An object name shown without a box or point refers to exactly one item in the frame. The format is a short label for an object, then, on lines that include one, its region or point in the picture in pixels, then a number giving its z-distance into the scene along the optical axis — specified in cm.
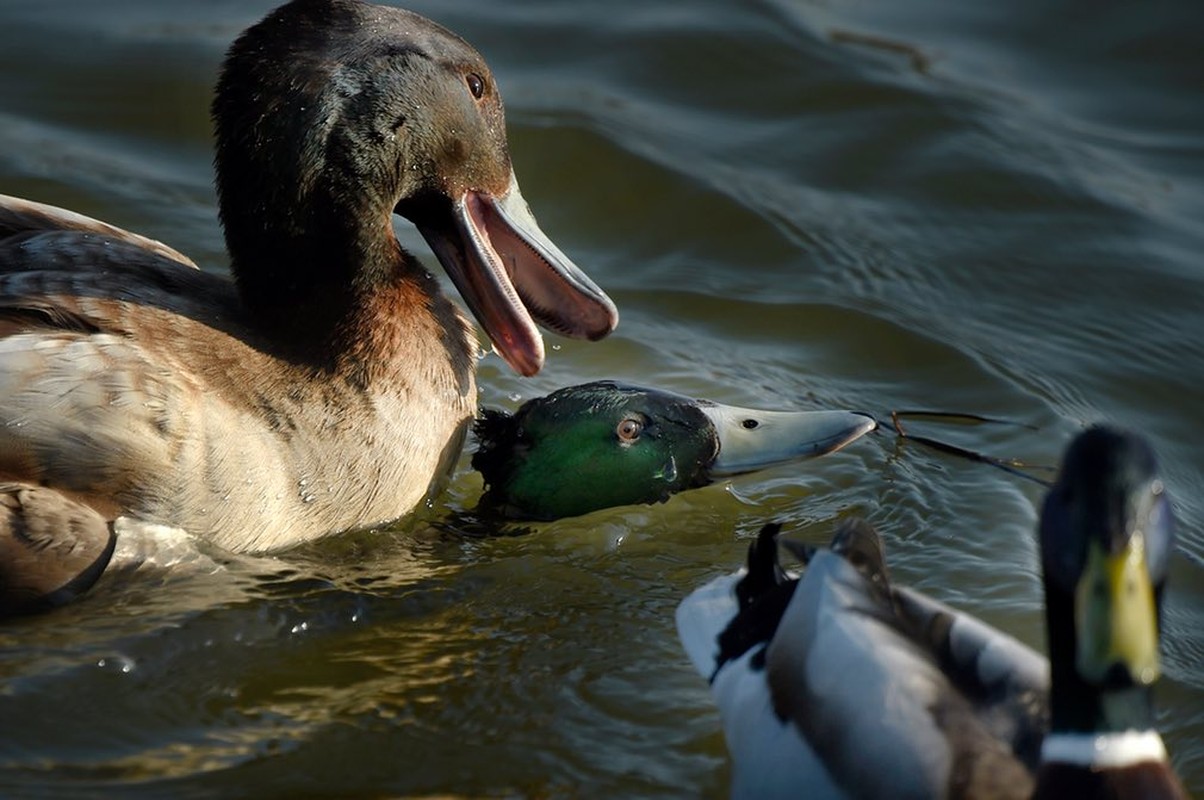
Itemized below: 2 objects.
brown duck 1061
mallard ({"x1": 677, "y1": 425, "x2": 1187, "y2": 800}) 783
